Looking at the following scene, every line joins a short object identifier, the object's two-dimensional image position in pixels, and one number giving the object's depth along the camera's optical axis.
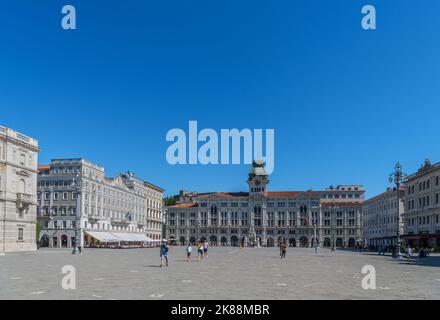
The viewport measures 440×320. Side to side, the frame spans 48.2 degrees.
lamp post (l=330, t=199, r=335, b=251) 147.27
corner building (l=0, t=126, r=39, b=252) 56.84
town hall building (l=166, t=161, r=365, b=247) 148.38
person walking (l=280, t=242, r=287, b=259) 53.04
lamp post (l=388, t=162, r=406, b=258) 52.09
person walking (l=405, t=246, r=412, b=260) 51.59
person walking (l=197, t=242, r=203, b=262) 42.47
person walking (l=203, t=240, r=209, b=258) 49.34
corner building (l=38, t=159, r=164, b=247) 90.44
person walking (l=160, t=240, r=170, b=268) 33.81
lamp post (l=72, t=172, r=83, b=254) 87.12
